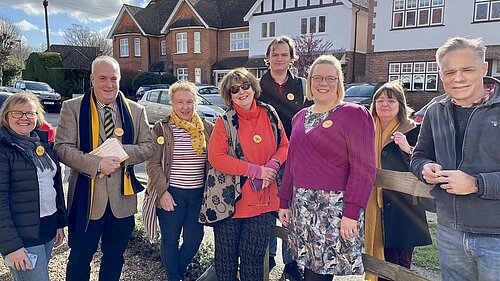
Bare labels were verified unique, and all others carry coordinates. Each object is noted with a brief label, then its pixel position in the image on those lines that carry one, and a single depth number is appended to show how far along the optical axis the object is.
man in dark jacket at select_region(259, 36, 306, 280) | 3.51
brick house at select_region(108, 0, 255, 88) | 30.95
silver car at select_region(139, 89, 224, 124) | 14.42
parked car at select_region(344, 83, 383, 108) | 13.50
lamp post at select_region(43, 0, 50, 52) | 34.00
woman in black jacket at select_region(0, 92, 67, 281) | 2.41
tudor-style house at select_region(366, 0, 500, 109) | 19.05
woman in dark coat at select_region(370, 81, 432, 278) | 2.89
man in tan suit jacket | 2.88
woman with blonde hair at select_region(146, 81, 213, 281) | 3.20
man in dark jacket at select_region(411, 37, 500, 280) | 1.83
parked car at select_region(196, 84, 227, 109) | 16.27
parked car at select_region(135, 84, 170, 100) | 21.07
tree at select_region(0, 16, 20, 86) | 28.06
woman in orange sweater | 2.90
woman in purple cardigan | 2.30
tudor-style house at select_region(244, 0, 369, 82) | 23.95
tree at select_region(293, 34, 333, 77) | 21.67
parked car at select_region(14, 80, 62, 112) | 21.83
